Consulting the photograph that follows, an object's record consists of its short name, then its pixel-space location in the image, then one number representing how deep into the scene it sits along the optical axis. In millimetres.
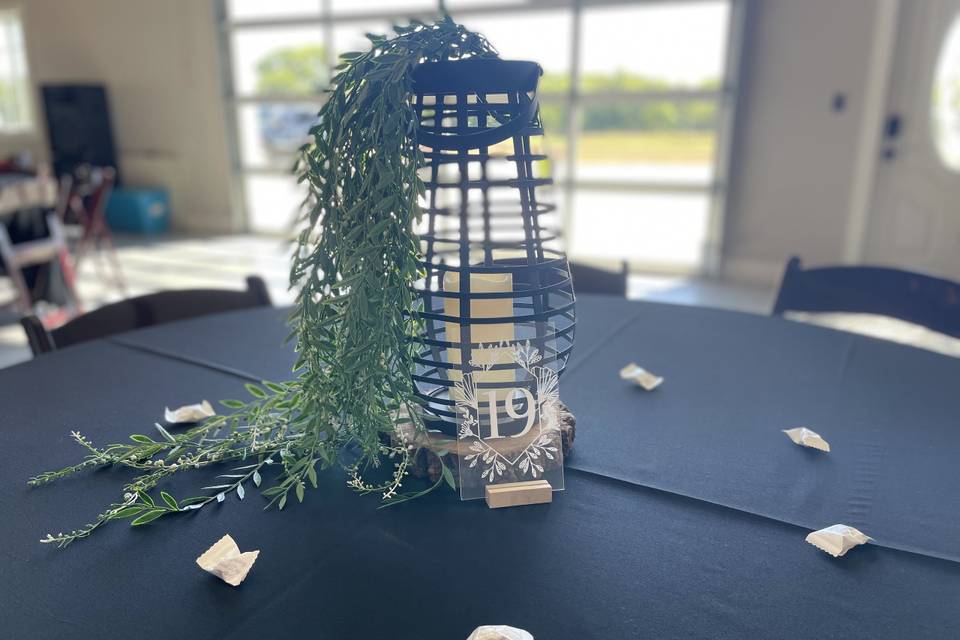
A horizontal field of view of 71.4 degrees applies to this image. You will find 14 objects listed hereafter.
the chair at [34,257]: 3746
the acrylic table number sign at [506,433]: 774
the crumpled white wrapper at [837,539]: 685
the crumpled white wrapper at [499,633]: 565
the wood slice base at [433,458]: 794
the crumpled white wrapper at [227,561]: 643
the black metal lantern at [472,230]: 752
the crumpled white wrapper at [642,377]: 1102
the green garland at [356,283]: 720
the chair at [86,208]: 4820
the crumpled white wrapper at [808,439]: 898
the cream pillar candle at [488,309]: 794
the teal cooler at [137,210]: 7227
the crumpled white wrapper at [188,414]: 954
